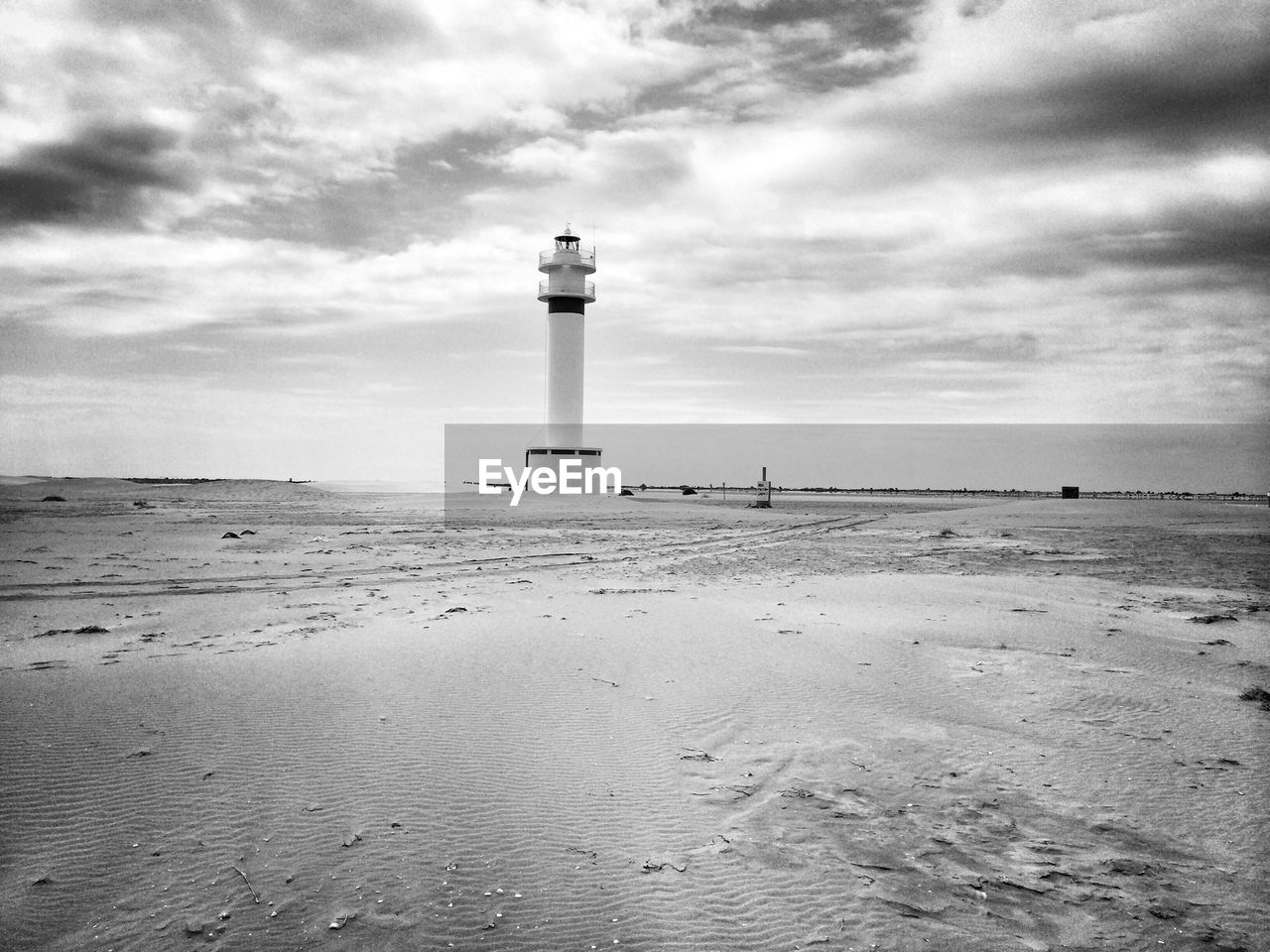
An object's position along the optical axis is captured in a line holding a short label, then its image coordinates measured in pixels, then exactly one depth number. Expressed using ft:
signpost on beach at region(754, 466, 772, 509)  128.76
